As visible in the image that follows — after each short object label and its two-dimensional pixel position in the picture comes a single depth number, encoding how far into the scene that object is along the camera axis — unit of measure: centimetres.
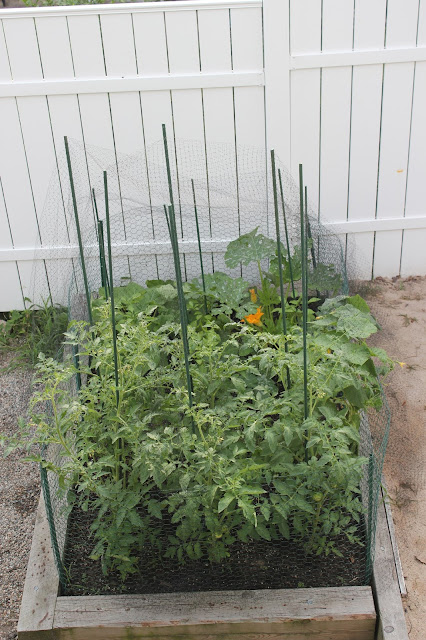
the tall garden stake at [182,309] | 254
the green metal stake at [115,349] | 264
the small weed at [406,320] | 446
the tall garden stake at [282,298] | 278
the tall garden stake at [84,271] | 329
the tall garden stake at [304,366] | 258
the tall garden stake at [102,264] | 344
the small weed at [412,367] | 402
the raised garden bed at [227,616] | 252
